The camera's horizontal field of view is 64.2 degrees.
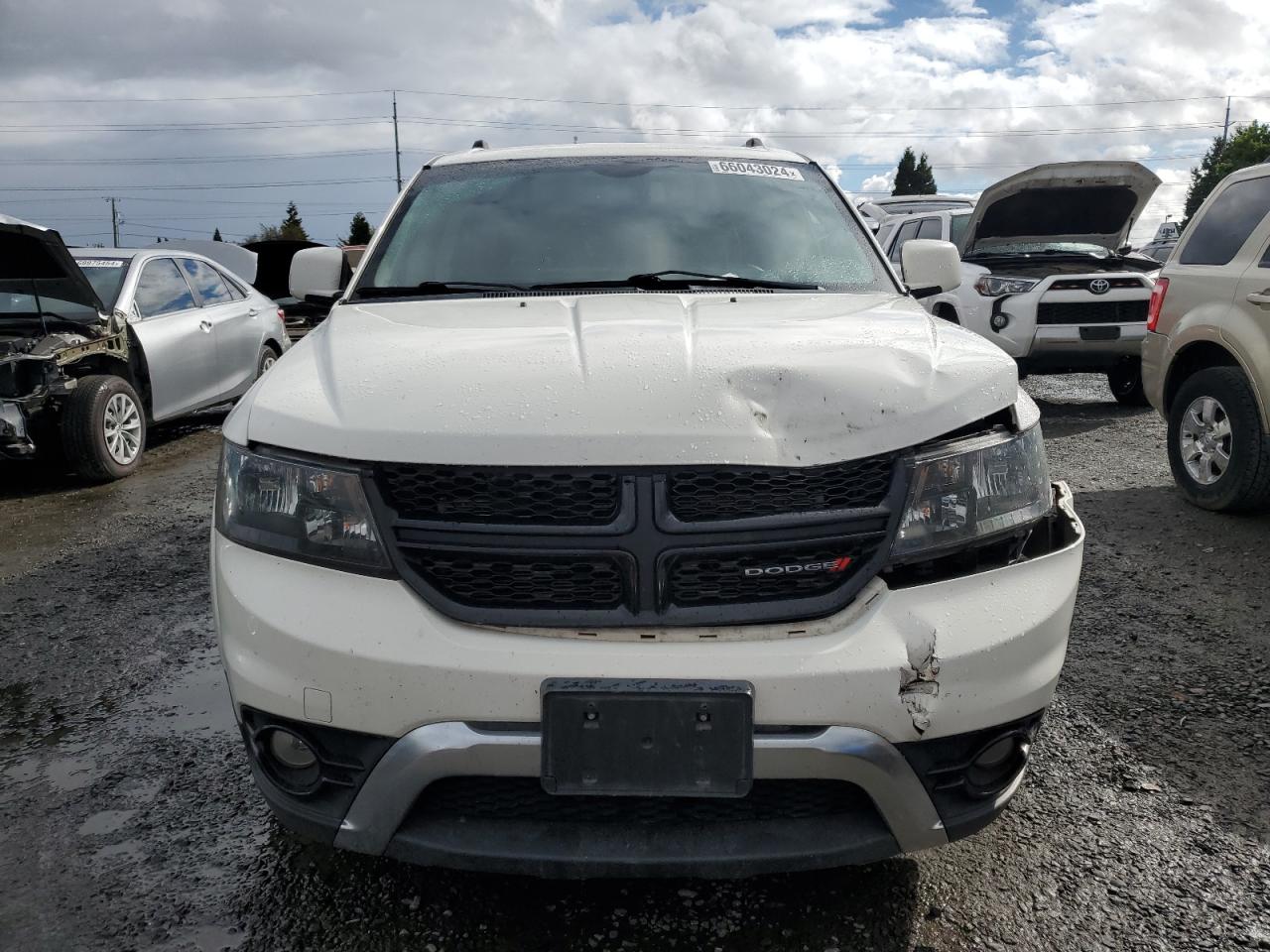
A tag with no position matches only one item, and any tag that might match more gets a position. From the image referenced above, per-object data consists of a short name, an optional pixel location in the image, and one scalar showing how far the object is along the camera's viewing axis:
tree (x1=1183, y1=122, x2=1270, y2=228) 59.34
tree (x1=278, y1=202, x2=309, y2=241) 73.94
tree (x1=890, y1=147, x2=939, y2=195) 90.56
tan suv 4.93
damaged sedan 6.14
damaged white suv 1.73
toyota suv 8.54
